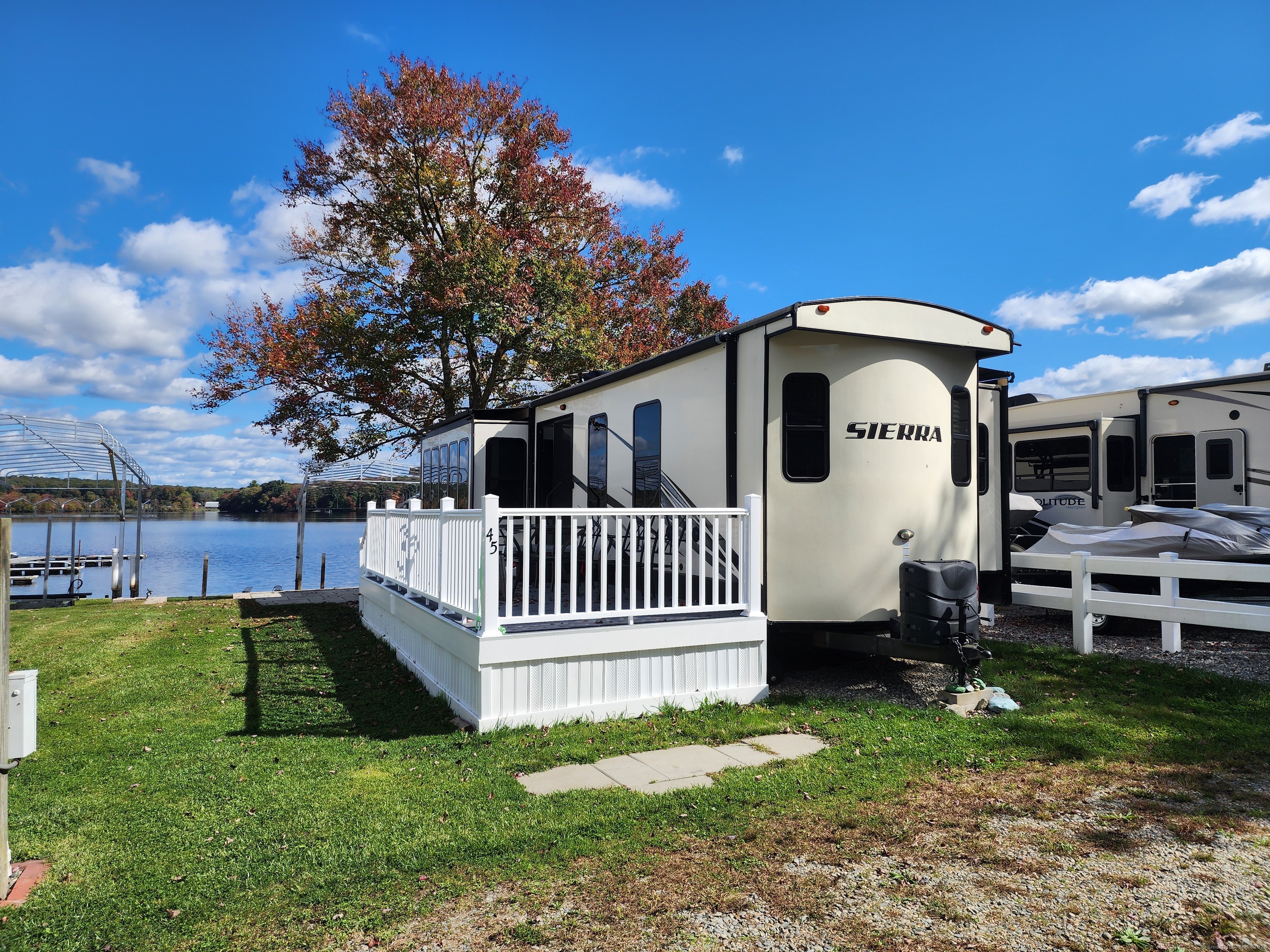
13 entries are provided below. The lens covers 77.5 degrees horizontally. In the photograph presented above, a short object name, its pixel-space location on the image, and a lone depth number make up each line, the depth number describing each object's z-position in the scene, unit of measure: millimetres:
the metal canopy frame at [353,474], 16500
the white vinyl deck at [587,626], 5672
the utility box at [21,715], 3355
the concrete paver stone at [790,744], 5173
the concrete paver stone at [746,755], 5012
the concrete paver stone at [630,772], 4680
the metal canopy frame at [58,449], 14812
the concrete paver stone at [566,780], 4589
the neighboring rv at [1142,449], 10859
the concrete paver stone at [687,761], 4871
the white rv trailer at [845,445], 6617
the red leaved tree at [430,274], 13547
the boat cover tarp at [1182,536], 8234
